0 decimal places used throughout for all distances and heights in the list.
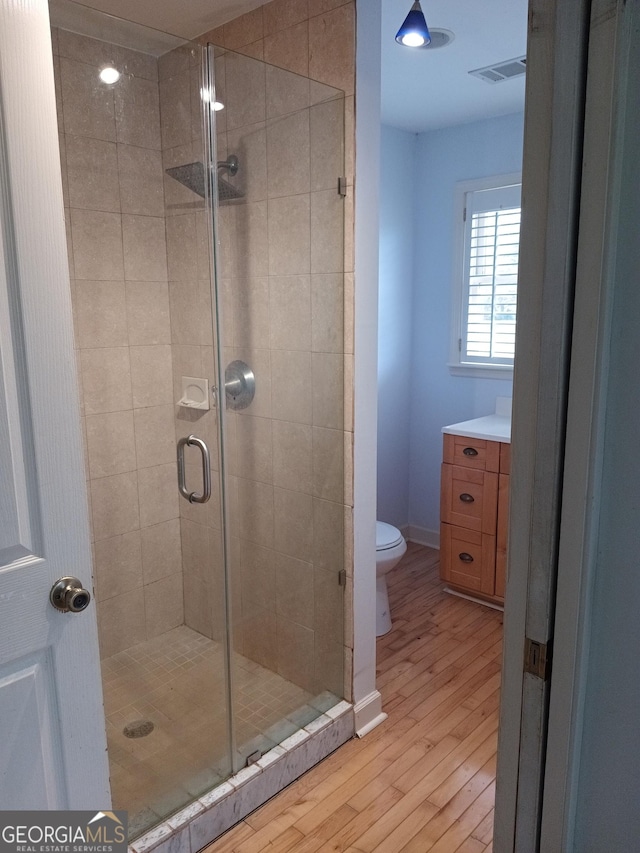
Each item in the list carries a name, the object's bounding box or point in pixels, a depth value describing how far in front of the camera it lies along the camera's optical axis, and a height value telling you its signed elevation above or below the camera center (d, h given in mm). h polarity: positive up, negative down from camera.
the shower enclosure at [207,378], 2049 -246
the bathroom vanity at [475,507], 3203 -1015
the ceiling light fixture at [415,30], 2111 +896
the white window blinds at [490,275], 3533 +167
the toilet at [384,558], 2911 -1120
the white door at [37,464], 1194 -305
